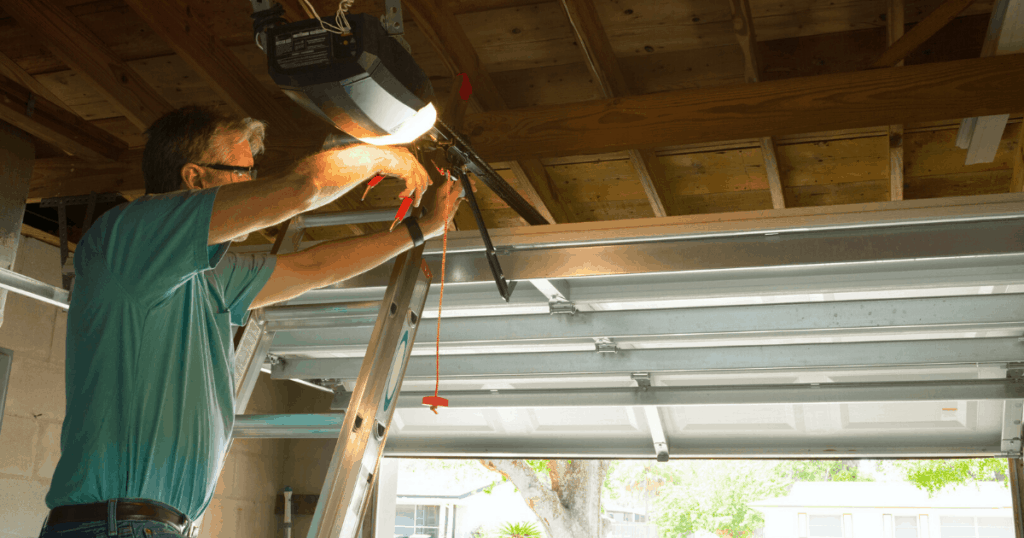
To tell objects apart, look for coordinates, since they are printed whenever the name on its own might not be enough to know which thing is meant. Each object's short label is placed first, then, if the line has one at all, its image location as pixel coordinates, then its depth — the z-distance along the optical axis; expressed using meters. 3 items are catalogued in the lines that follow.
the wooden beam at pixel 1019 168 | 2.89
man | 1.32
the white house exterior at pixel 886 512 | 15.13
